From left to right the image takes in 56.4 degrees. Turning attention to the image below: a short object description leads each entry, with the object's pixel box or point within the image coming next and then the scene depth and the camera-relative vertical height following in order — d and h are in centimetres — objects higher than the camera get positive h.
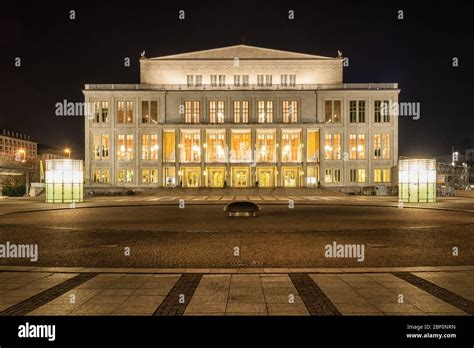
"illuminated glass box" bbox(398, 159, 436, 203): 4125 -102
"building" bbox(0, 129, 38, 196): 5923 +152
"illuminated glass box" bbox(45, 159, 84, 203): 4141 -112
